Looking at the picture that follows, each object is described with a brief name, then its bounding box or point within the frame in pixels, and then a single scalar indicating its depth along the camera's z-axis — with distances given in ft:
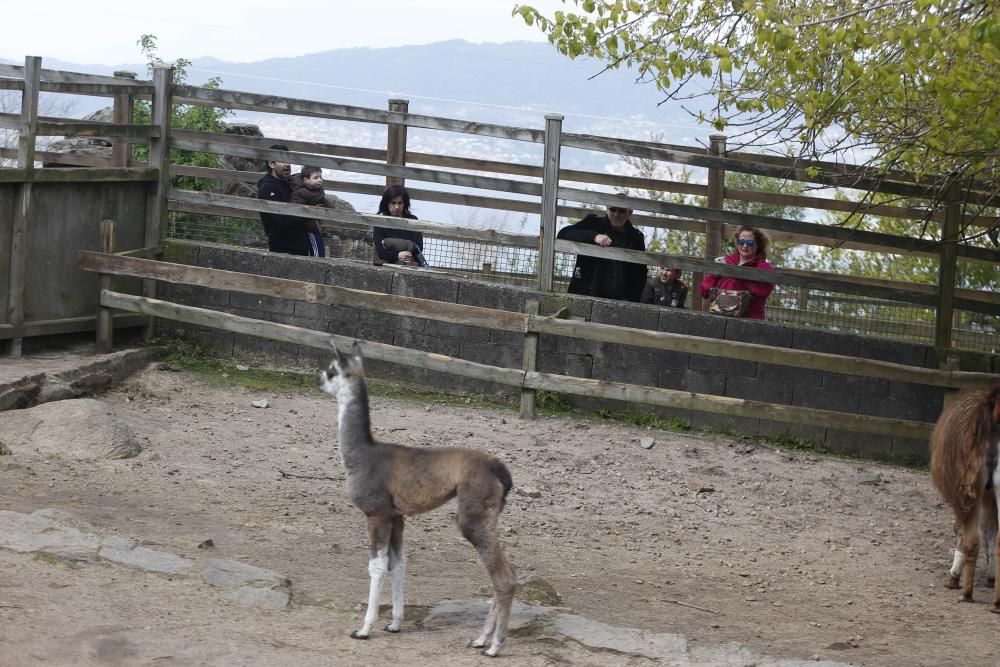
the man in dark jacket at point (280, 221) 75.46
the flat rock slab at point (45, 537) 38.45
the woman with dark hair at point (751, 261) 66.95
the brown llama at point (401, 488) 33.68
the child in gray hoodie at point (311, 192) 75.87
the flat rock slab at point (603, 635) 34.42
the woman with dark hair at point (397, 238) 72.28
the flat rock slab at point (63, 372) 57.77
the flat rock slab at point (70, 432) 51.90
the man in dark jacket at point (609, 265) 69.77
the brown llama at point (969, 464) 43.57
